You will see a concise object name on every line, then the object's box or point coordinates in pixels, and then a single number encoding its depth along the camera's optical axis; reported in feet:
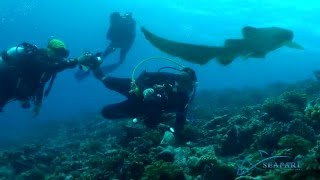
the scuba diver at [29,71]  23.19
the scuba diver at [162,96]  20.91
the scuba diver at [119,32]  46.95
